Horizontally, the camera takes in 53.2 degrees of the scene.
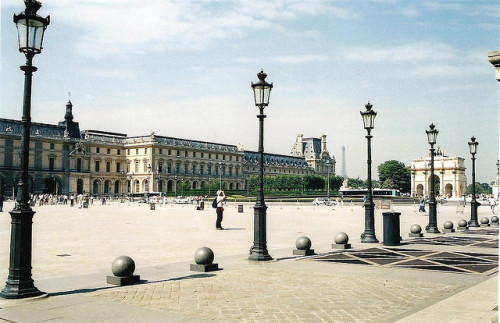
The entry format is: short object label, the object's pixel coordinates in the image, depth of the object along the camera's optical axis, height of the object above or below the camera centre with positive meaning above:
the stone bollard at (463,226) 24.20 -1.80
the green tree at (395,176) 149.50 +3.80
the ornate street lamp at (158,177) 124.63 +2.42
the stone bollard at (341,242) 15.57 -1.68
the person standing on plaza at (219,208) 22.06 -0.93
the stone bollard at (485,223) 27.78 -1.89
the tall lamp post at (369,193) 17.58 -0.19
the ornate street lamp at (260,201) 12.77 -0.35
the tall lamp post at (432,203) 22.11 -0.64
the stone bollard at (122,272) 9.35 -1.61
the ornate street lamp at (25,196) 8.07 -0.16
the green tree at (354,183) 186.39 +2.02
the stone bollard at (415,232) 20.17 -1.76
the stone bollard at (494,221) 28.34 -1.85
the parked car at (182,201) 75.88 -2.07
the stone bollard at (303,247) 13.89 -1.64
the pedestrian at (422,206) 47.44 -1.65
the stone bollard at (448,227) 22.57 -1.74
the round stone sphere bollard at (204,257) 10.95 -1.53
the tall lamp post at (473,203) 27.23 -0.76
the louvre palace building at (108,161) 106.31 +6.58
